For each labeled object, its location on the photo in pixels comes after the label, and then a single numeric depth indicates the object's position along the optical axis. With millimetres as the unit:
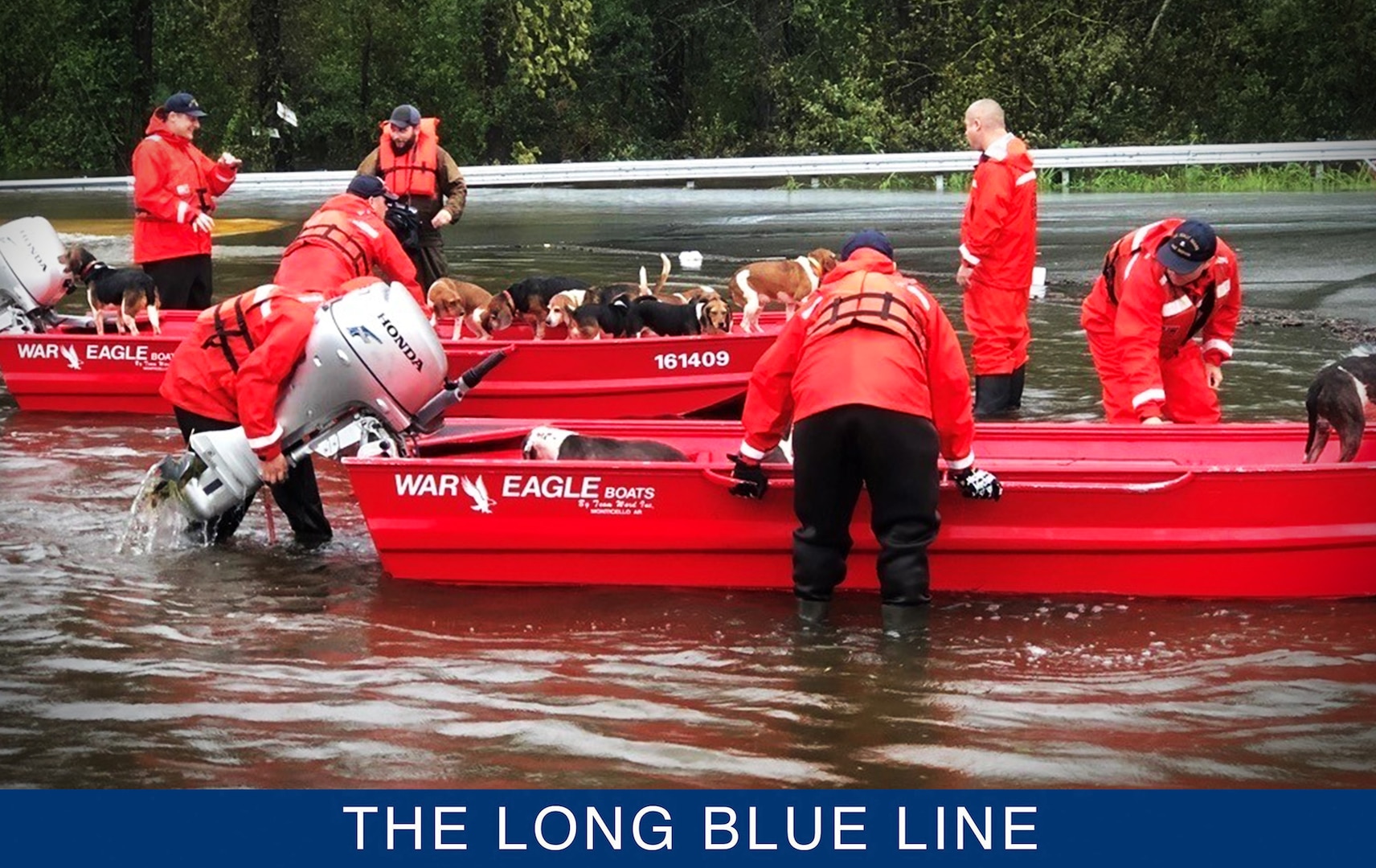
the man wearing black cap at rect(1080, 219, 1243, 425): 8992
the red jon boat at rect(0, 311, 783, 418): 12414
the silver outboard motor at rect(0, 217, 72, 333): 13633
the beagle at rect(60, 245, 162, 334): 13375
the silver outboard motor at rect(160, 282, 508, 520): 8547
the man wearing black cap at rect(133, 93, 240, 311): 13531
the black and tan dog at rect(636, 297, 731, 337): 12648
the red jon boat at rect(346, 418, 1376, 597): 8031
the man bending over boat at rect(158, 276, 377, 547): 8523
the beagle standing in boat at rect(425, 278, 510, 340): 13102
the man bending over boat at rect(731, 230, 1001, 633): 7395
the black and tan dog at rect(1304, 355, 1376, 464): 8148
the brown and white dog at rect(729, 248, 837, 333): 13234
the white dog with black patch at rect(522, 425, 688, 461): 8734
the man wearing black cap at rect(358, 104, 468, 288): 14258
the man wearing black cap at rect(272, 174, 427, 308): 10500
